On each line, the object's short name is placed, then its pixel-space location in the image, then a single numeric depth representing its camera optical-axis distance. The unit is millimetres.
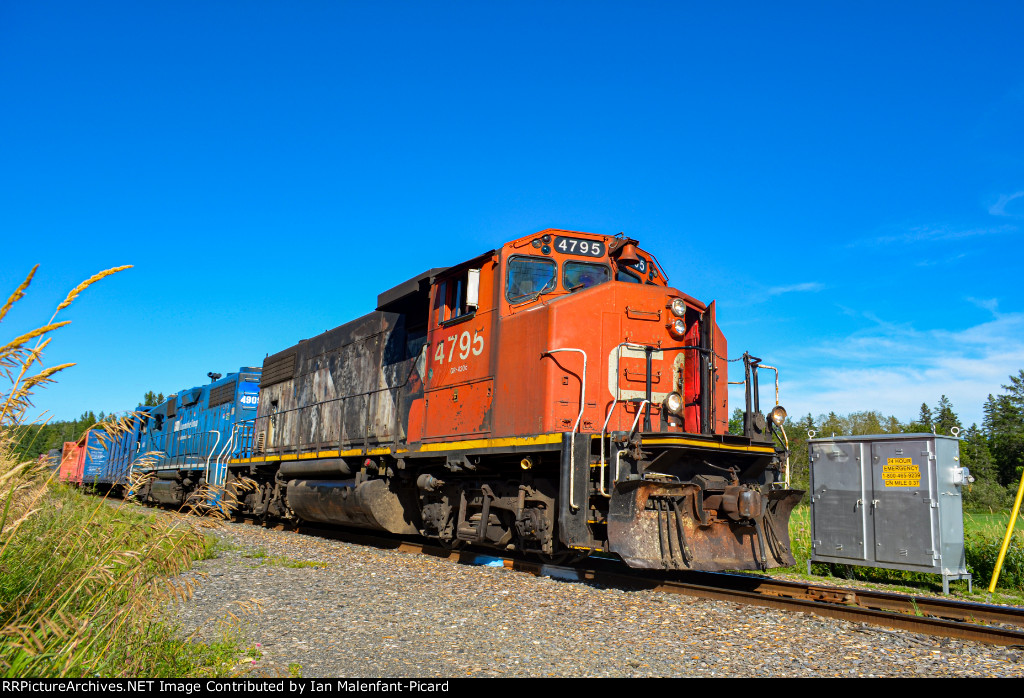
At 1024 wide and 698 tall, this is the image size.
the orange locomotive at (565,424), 6777
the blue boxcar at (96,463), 24669
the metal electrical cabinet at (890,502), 8188
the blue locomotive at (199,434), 17281
